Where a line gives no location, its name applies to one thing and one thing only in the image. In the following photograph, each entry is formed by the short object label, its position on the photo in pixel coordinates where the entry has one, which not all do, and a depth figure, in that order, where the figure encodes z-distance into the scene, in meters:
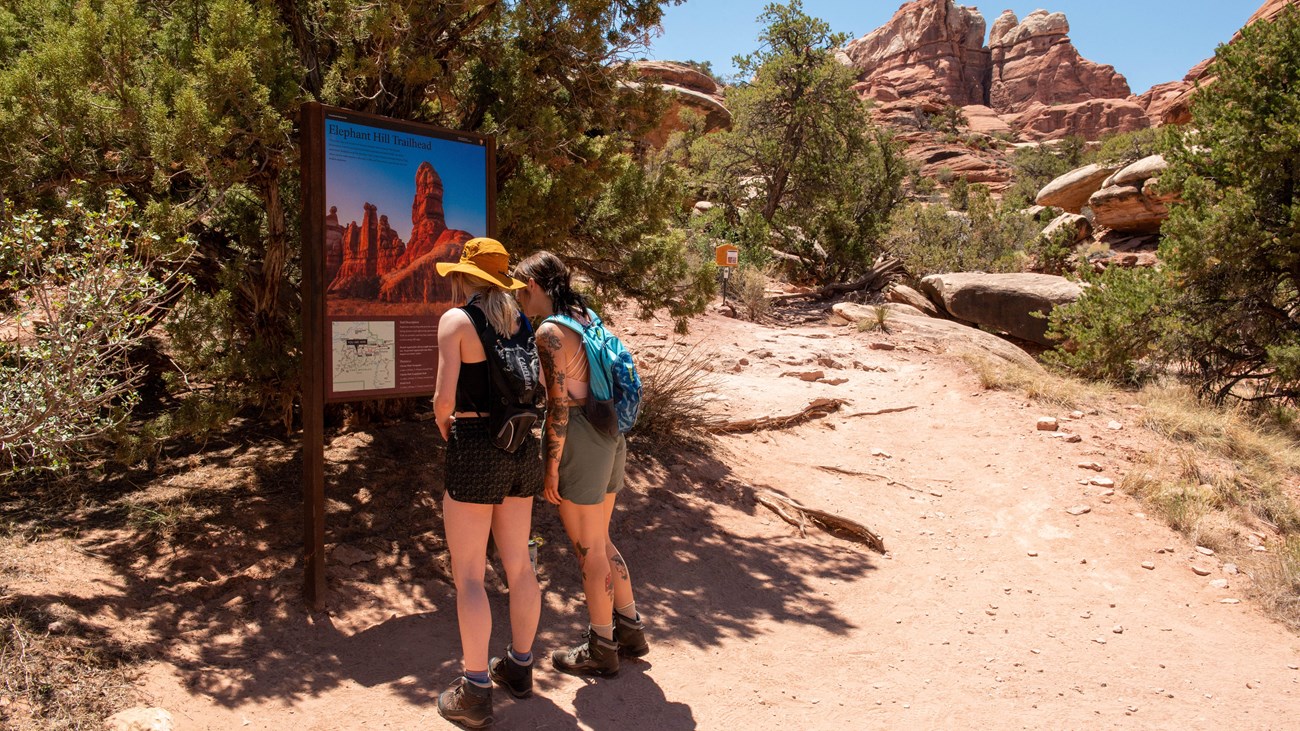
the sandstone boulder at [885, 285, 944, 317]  16.50
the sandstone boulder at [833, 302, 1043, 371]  12.27
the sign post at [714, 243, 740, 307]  13.83
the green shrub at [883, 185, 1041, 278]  19.39
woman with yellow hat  3.31
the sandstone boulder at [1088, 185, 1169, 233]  26.08
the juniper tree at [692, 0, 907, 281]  19.06
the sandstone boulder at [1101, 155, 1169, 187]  25.69
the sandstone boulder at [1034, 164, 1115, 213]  31.55
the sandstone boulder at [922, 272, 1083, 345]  15.03
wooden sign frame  4.27
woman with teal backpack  3.60
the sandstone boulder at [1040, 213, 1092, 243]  27.42
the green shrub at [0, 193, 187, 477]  3.69
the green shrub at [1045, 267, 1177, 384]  11.29
